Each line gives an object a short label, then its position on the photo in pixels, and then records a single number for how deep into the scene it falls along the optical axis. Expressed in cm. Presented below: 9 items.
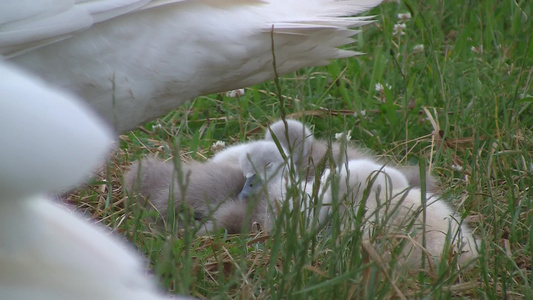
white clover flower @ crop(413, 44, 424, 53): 848
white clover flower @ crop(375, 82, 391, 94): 767
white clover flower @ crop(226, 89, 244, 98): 779
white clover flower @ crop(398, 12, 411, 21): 923
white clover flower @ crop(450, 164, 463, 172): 643
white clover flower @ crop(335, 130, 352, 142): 687
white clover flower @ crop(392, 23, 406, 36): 884
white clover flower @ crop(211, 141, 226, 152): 714
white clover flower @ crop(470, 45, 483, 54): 837
